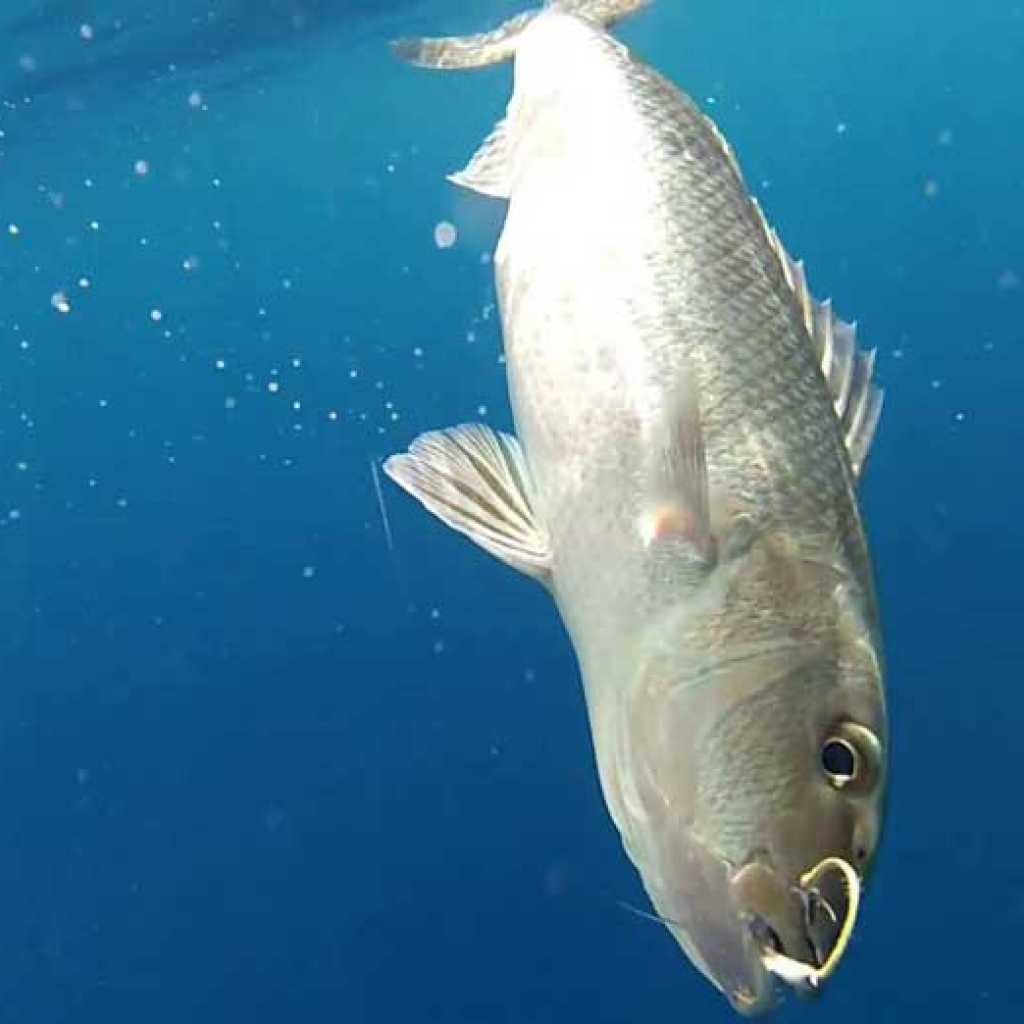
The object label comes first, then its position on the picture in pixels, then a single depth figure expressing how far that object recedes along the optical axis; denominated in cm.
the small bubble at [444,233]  741
